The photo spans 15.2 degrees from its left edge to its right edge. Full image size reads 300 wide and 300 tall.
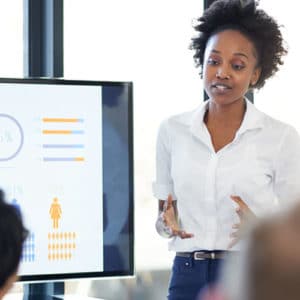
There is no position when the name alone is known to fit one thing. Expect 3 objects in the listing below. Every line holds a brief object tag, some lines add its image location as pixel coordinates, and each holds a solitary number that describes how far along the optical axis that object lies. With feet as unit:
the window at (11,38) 17.89
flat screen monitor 14.92
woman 13.71
